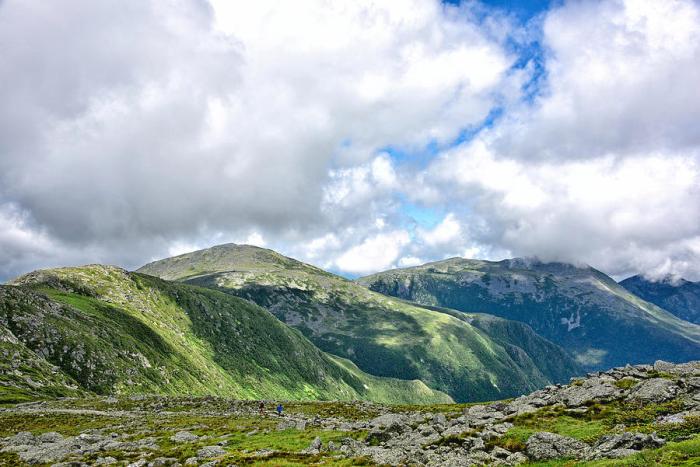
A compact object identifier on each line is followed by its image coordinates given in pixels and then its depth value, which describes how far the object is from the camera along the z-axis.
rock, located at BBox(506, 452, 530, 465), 32.62
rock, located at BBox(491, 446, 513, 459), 34.00
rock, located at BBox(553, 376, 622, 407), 45.66
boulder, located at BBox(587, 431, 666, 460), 28.48
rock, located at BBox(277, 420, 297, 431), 58.81
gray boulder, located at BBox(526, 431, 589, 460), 32.28
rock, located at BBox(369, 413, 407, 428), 50.22
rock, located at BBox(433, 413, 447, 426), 49.95
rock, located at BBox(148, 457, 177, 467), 40.34
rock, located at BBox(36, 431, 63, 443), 56.26
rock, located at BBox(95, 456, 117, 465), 42.38
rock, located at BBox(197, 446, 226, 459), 43.30
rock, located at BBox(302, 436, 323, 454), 43.15
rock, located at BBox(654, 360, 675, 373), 54.67
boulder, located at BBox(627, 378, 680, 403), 41.22
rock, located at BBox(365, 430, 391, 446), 46.31
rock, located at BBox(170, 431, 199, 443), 52.41
